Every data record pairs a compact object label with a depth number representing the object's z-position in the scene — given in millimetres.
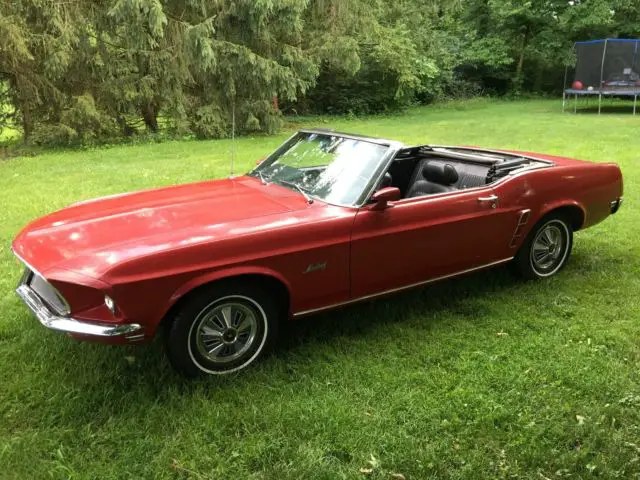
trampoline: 20453
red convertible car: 2996
